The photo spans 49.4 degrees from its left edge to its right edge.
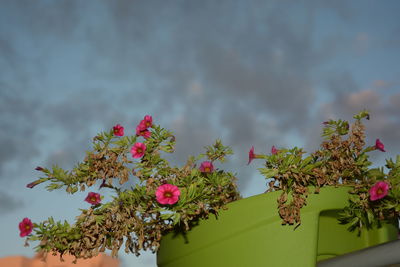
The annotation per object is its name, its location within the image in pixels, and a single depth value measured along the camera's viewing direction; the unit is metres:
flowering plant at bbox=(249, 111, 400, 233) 1.68
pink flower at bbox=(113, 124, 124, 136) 2.09
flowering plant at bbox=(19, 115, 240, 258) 1.74
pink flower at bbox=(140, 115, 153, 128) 2.11
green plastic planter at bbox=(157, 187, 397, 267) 1.64
